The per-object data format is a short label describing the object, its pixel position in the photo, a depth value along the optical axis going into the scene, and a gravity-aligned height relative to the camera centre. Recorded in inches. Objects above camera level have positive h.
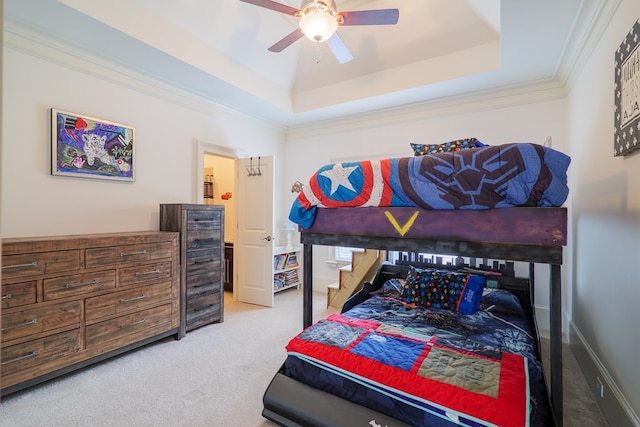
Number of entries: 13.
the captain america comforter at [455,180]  54.9 +6.6
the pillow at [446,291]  99.8 -26.8
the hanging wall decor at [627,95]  64.8 +26.8
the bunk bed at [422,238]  56.0 -5.4
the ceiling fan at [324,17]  89.2 +60.2
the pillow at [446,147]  94.9 +22.1
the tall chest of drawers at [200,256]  127.0 -19.3
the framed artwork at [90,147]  104.2 +23.7
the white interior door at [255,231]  162.7 -10.5
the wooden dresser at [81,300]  84.0 -28.1
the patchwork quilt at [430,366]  56.4 -33.0
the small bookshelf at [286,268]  180.5 -34.3
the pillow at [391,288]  116.4 -29.6
